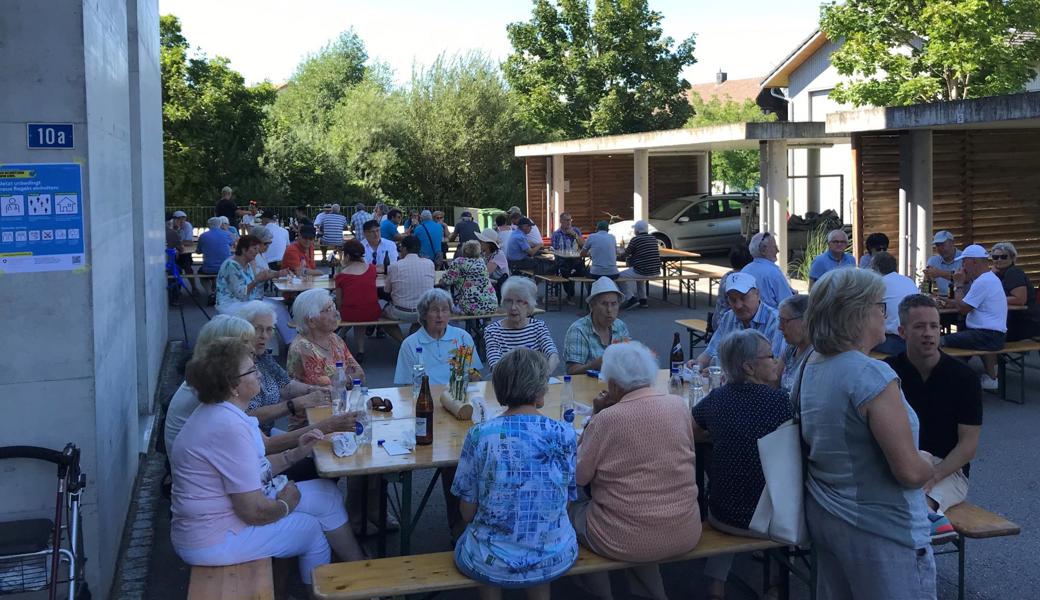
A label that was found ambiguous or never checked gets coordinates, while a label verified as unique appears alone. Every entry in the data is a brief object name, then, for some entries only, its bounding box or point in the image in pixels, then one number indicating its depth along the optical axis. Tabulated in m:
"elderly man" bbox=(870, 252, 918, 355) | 7.93
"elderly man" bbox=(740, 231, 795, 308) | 8.34
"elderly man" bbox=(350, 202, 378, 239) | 19.56
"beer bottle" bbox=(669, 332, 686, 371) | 5.66
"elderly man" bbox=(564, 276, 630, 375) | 6.17
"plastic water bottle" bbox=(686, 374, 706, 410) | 5.19
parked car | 21.08
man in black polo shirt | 3.88
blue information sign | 4.00
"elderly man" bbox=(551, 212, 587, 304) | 14.65
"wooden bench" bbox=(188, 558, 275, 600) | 3.81
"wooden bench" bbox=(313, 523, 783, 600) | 3.77
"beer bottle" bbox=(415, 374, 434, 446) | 4.56
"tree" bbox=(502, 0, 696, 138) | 36.00
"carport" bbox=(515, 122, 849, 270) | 24.78
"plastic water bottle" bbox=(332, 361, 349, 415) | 4.95
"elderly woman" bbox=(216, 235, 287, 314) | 9.09
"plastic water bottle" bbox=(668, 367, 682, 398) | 5.48
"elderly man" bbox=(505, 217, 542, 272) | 15.07
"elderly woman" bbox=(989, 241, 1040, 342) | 8.56
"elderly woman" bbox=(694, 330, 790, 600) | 4.11
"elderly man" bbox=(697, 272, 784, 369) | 6.26
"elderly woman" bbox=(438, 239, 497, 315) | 10.10
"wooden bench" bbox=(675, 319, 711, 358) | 9.27
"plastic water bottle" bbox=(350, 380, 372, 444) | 4.60
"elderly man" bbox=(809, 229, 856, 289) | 9.97
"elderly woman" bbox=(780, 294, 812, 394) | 5.38
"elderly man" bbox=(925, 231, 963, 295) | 9.88
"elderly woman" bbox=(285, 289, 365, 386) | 5.66
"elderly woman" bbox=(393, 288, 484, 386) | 6.06
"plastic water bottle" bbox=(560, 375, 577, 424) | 4.96
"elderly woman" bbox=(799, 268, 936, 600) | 2.97
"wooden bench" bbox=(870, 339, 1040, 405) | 8.11
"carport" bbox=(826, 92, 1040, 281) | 13.18
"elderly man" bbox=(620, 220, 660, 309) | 13.97
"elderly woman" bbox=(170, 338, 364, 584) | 3.77
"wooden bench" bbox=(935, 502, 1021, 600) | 4.16
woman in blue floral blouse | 3.64
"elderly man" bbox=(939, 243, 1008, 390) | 8.07
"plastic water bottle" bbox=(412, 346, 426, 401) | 5.45
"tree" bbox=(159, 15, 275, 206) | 31.22
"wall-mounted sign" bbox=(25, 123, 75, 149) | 4.04
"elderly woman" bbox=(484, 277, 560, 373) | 6.25
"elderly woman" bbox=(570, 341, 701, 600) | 3.83
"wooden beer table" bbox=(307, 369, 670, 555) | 4.29
